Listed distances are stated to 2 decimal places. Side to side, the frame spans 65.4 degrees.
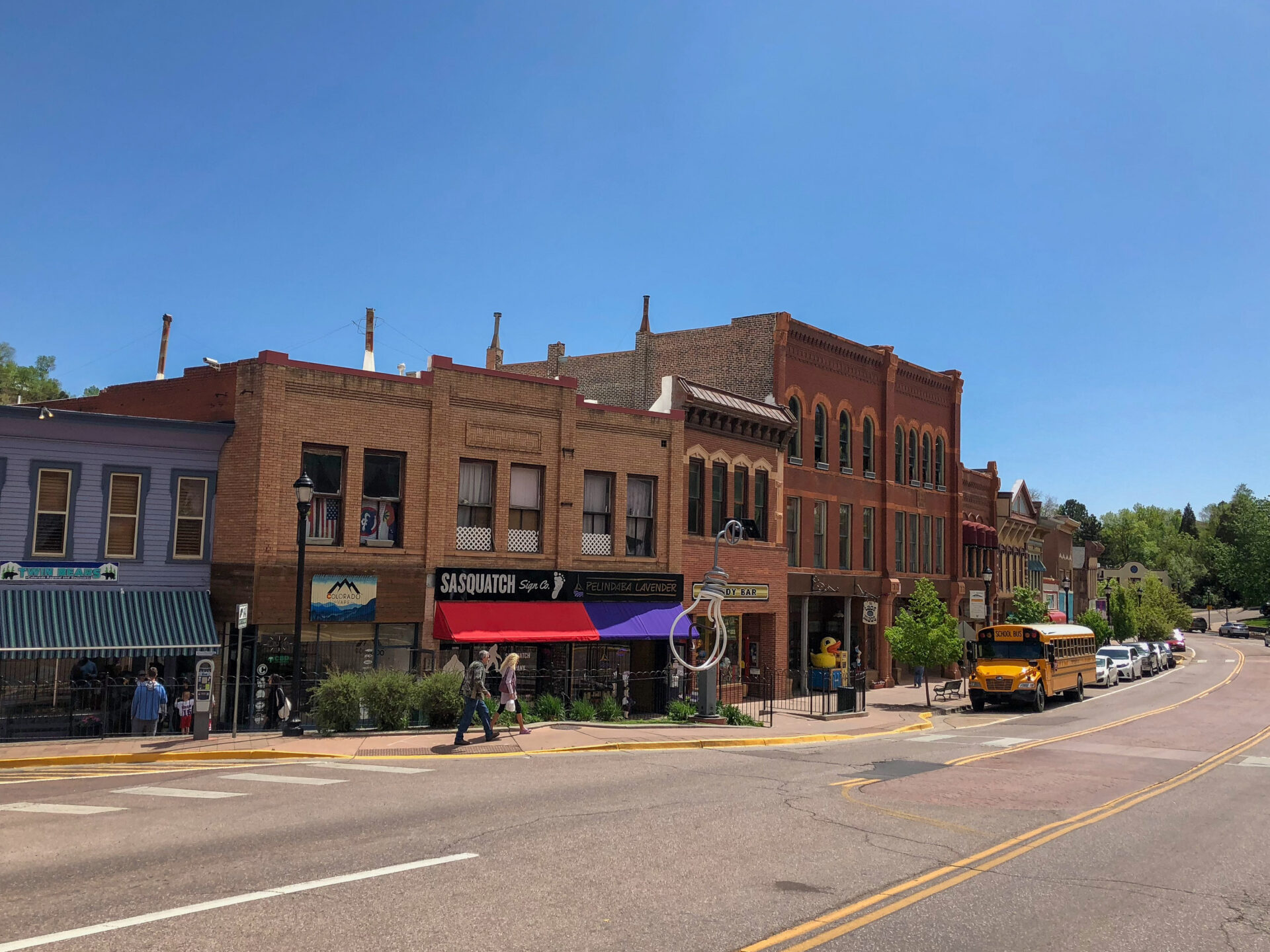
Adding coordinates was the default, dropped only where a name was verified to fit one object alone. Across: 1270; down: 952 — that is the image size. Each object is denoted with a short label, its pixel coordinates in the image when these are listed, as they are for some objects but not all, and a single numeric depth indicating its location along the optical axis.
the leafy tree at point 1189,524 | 190.25
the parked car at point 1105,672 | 45.81
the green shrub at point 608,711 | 24.11
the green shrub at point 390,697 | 20.39
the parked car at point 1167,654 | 60.38
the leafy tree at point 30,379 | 67.12
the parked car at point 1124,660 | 48.59
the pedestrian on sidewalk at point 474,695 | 18.83
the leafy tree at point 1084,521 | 169.12
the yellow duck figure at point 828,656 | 38.94
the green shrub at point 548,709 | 23.34
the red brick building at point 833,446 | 37.66
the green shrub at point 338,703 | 19.77
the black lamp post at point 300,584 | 19.66
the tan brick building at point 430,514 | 22.77
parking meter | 18.95
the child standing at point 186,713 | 20.22
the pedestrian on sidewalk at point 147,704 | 19.41
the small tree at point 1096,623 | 61.62
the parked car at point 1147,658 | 53.62
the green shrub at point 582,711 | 23.53
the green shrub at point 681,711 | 24.94
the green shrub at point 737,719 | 25.22
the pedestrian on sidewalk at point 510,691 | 20.92
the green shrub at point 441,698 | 20.94
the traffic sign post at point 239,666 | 19.53
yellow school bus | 33.53
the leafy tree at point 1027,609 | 50.88
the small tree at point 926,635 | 34.34
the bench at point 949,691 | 36.90
